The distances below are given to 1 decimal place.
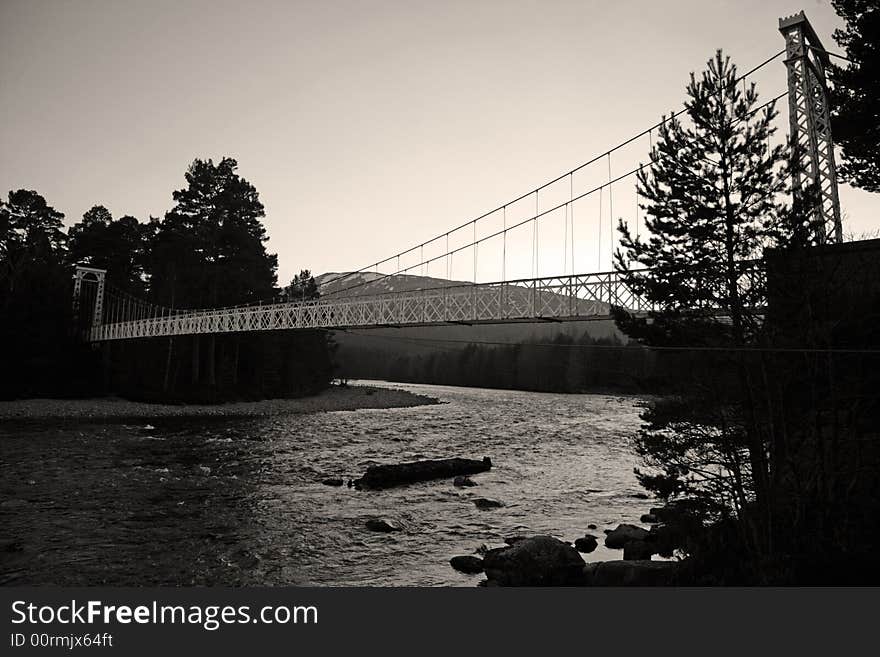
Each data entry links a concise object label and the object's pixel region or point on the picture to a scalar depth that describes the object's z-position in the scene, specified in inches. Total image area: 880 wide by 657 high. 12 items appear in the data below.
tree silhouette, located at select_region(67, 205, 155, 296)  1430.9
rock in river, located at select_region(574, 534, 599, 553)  327.6
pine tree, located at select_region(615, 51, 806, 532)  272.8
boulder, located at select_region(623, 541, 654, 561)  306.0
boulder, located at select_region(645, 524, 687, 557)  274.3
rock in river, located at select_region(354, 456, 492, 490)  506.9
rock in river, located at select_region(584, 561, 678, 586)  246.1
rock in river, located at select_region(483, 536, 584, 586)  262.2
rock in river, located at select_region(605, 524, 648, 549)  333.4
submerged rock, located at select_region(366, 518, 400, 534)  369.1
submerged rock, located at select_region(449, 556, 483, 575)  291.1
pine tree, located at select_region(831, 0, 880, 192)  392.2
